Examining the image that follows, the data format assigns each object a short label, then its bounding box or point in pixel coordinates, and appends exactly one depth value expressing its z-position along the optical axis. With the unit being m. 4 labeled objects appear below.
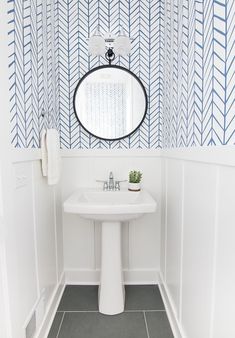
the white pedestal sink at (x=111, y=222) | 1.31
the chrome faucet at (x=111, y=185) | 1.73
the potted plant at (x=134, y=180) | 1.71
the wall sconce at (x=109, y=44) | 1.65
